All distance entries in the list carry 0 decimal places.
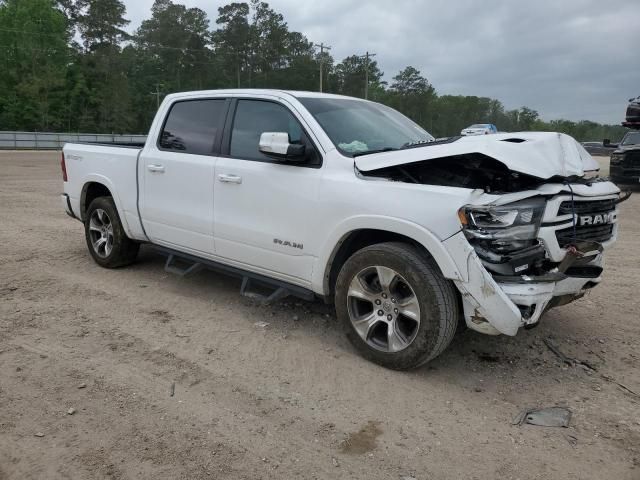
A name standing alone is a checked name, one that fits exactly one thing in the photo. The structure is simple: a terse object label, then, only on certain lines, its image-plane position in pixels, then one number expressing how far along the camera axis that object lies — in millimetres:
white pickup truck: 3256
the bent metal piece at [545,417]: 3125
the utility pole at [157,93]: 76719
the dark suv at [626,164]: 14859
